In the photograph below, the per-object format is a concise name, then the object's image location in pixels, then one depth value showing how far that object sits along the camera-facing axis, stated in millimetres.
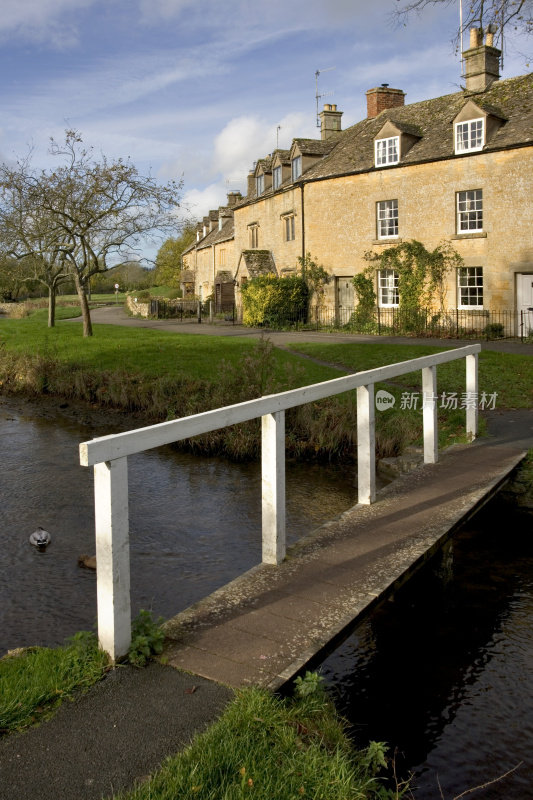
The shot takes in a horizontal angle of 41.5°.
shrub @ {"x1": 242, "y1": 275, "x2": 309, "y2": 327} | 32688
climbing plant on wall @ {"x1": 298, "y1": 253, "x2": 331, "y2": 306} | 31953
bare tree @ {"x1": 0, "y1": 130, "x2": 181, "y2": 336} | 23703
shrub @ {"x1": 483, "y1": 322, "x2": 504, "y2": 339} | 24530
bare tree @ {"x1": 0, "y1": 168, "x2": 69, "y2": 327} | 23953
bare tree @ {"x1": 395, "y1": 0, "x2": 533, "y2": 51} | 10195
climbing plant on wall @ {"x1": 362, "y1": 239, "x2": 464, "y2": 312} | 27016
